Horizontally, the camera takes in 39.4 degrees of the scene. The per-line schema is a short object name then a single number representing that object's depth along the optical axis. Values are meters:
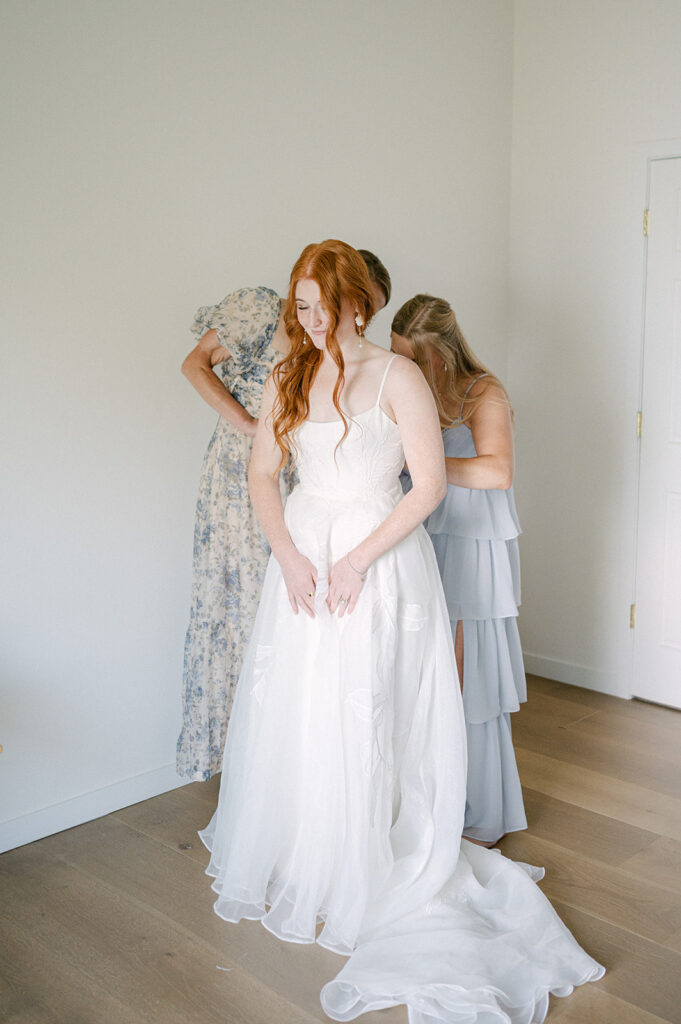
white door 3.68
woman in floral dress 2.88
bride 2.22
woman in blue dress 2.65
